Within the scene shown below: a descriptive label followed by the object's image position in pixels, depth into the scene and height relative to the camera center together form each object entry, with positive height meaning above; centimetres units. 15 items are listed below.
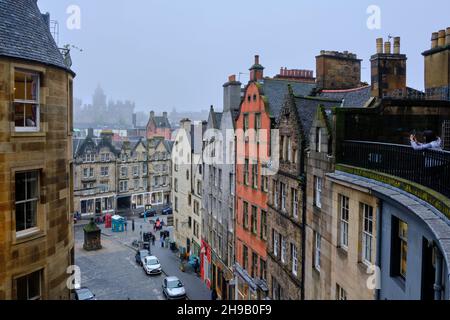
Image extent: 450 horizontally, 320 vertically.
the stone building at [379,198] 889 -148
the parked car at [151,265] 3788 -1176
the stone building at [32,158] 1148 -57
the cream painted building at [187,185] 4297 -527
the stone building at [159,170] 7431 -560
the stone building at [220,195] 3194 -470
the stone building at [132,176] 7031 -631
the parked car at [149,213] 6805 -1229
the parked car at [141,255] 4148 -1179
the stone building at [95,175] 6444 -570
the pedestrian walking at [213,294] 3231 -1230
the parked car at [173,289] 3150 -1166
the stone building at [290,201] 1962 -317
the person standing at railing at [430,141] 1073 -2
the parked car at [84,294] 2945 -1123
